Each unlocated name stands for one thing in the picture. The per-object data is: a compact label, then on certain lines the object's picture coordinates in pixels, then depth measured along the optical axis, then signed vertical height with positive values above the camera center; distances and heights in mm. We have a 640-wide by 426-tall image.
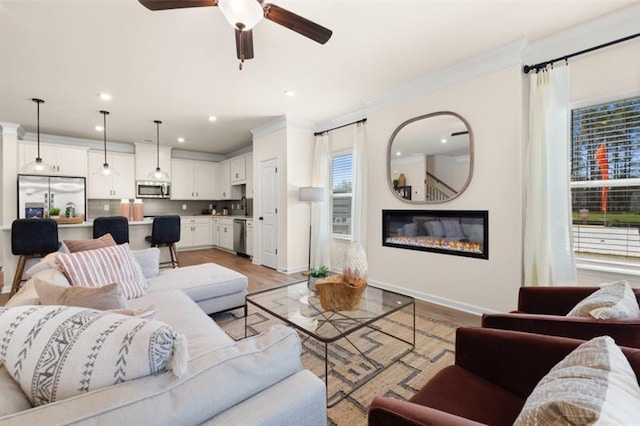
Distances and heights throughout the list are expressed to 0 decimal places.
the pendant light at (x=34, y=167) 4896 +855
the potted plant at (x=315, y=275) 2303 -528
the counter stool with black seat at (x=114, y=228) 3635 -186
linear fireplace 2853 -216
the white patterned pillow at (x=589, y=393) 536 -399
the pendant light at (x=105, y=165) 4343 +1000
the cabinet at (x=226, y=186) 7172 +746
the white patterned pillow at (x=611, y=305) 1157 -418
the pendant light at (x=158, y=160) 4792 +1193
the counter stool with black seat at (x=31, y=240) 3162 -301
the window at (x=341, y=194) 4473 +314
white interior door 4859 +4
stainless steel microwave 6314 +583
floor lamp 4344 +306
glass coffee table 1708 -722
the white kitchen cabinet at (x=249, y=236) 5771 -490
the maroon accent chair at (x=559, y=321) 1077 -519
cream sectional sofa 627 -474
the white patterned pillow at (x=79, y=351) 701 -371
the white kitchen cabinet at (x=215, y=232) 7141 -492
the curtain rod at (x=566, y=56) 2140 +1357
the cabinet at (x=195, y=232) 6824 -473
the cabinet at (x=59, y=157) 4953 +1099
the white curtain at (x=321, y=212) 4633 +16
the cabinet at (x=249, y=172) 6277 +954
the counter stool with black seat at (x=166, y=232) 4246 -294
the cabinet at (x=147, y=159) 6207 +1278
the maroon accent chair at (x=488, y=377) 946 -663
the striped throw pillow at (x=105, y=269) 1858 -400
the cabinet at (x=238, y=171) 6546 +1056
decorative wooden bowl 1899 -573
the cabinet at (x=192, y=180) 6789 +877
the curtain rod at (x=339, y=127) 4023 +1392
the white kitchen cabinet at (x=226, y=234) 6543 -502
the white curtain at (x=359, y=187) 3955 +374
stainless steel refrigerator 4801 +376
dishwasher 6004 -530
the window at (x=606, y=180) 2234 +272
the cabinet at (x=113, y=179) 5793 +763
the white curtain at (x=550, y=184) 2393 +250
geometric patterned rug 1664 -1095
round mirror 2967 +644
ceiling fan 1529 +1240
